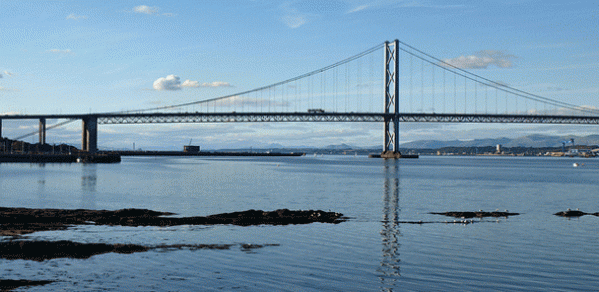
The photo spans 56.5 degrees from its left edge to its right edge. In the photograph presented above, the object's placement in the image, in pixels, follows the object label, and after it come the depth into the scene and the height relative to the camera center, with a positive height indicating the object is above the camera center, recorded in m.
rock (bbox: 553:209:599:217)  24.69 -3.15
